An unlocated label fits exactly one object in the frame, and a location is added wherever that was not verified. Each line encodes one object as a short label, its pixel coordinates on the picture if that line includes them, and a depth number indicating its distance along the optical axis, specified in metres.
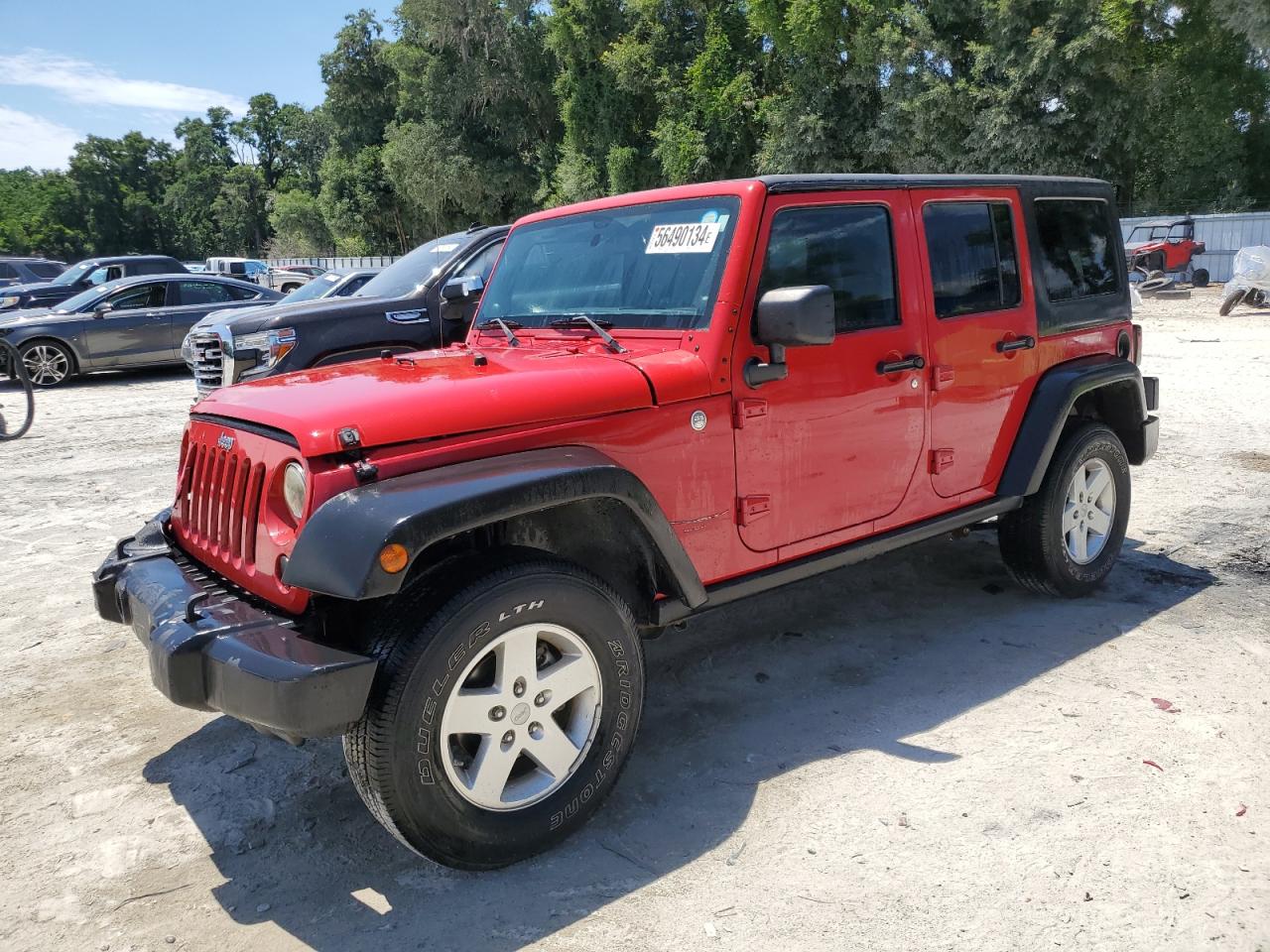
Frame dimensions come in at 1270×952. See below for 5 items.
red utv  25.11
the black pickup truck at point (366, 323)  7.84
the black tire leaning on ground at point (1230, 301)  18.78
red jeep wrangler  2.61
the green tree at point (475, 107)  46.88
